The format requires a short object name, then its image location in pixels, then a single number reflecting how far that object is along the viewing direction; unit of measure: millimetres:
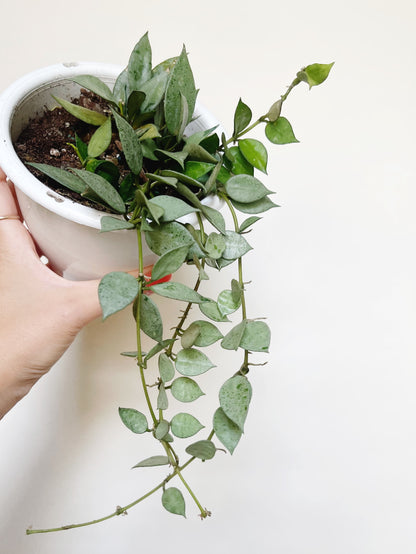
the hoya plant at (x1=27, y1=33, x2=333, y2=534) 560
